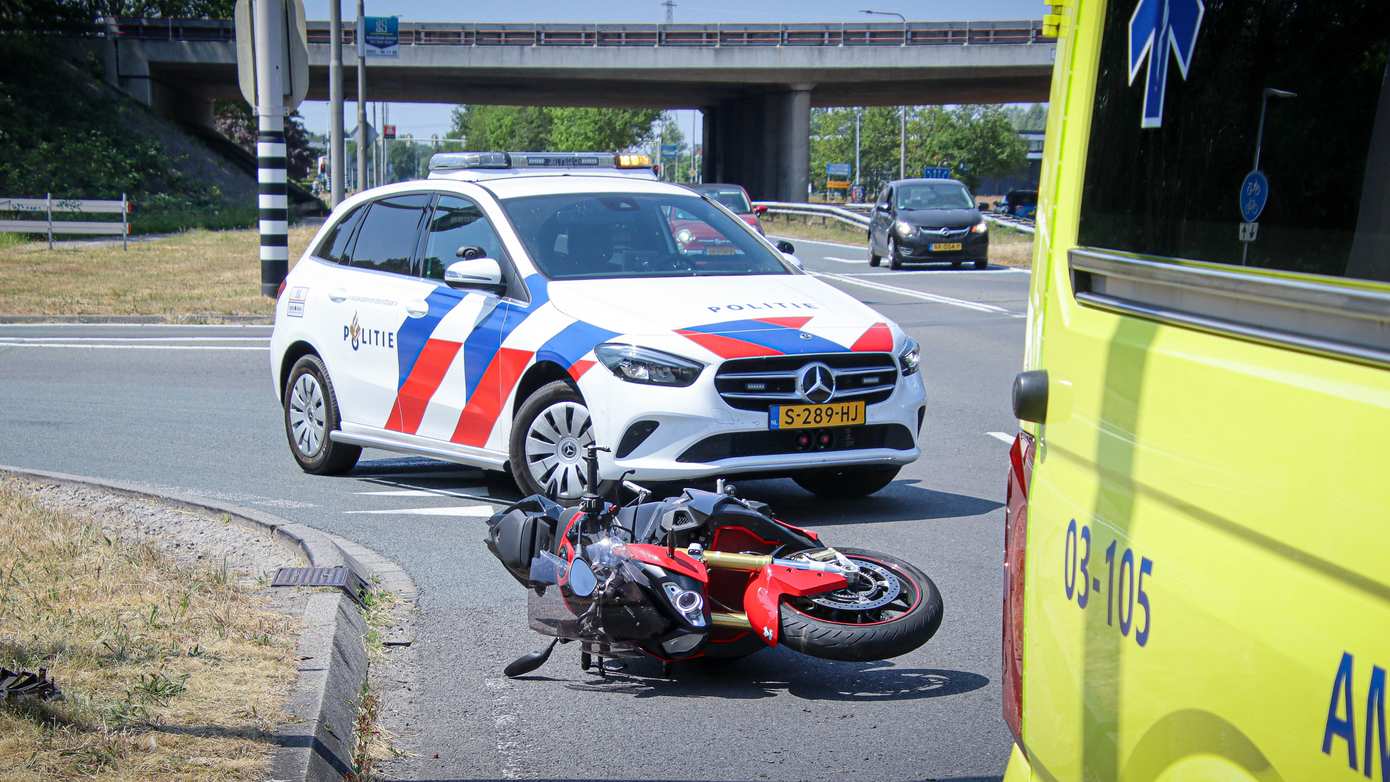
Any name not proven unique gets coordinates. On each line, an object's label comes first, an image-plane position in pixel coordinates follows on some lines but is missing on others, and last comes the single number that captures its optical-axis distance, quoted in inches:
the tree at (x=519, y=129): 5007.4
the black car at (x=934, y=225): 1149.7
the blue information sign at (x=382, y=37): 1325.0
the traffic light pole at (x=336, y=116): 1095.6
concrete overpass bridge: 2420.0
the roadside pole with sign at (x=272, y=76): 725.9
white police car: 282.8
